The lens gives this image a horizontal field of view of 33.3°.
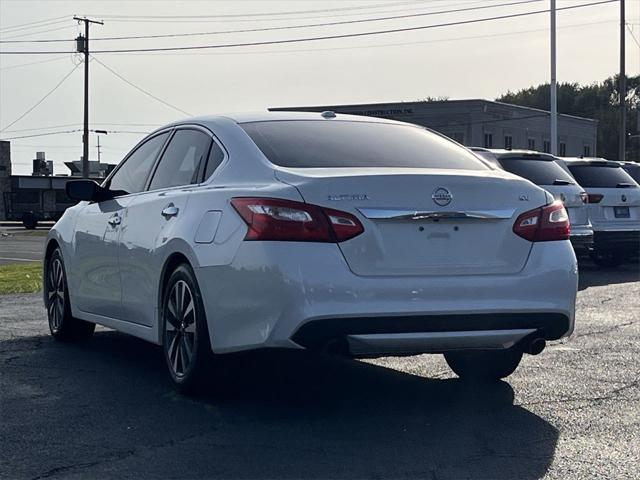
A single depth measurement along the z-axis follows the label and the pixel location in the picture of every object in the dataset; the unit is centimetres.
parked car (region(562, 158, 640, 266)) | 1541
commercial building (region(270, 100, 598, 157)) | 5841
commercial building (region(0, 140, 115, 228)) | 6788
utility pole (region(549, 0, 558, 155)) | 3488
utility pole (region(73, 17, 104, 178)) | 5541
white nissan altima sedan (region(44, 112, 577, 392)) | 526
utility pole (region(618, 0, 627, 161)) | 4359
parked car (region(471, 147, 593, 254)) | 1377
